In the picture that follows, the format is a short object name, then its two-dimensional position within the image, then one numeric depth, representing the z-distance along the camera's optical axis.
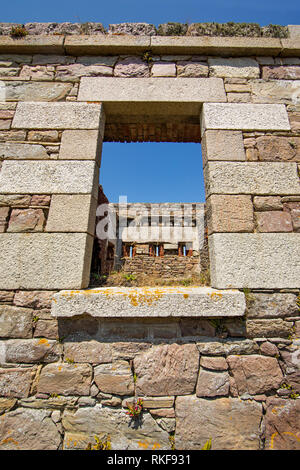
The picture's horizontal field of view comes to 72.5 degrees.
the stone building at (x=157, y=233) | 9.00
